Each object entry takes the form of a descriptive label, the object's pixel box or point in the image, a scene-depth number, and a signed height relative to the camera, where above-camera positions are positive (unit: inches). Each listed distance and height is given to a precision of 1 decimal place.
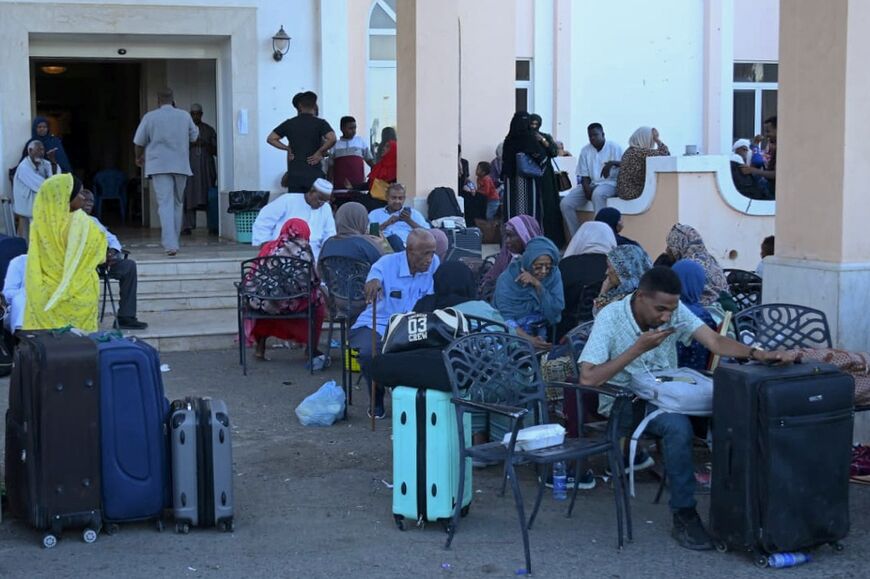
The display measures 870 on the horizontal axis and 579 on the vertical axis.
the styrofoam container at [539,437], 200.7 -47.2
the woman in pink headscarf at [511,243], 332.2 -26.0
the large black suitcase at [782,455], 191.5 -48.7
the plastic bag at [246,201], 548.4 -22.9
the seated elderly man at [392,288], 303.3 -34.6
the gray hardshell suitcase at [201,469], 209.0 -54.2
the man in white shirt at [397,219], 412.5 -24.5
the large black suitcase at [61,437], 200.1 -46.6
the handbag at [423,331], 226.5 -33.9
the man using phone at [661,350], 203.6 -35.3
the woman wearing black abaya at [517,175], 526.6 -10.1
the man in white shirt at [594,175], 535.2 -13.6
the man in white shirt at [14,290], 342.0 -39.0
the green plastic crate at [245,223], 551.2 -32.9
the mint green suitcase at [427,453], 210.5 -52.1
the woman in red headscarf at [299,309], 370.3 -49.0
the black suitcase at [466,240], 435.5 -33.5
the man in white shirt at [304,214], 410.6 -21.8
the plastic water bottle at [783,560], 193.8 -65.3
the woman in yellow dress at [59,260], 306.0 -27.4
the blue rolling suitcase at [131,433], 205.0 -47.2
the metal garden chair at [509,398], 197.5 -43.0
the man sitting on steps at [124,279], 398.6 -41.8
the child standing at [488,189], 654.9 -22.9
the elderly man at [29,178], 499.8 -10.9
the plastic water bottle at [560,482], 235.3 -64.1
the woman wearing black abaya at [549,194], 530.0 -20.5
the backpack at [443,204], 471.8 -21.6
